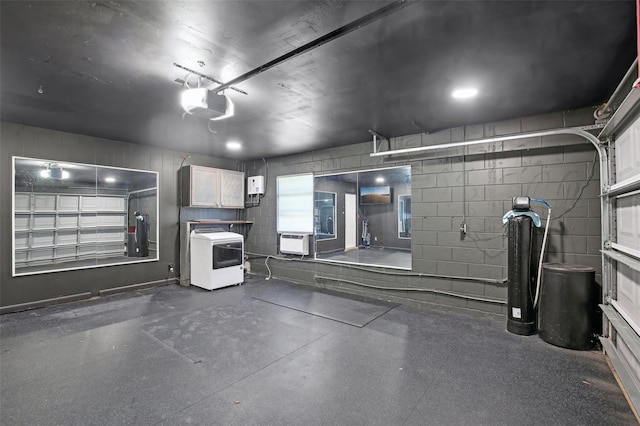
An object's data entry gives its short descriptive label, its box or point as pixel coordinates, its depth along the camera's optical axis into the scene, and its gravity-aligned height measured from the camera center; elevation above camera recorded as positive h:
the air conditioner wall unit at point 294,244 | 5.86 -0.57
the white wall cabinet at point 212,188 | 5.73 +0.62
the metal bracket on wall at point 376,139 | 4.54 +1.28
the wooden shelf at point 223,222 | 6.10 -0.11
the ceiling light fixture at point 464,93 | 2.90 +1.27
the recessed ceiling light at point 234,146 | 5.26 +1.34
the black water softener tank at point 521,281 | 3.31 -0.77
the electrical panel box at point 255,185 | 6.57 +0.73
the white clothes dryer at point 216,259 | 5.34 -0.82
